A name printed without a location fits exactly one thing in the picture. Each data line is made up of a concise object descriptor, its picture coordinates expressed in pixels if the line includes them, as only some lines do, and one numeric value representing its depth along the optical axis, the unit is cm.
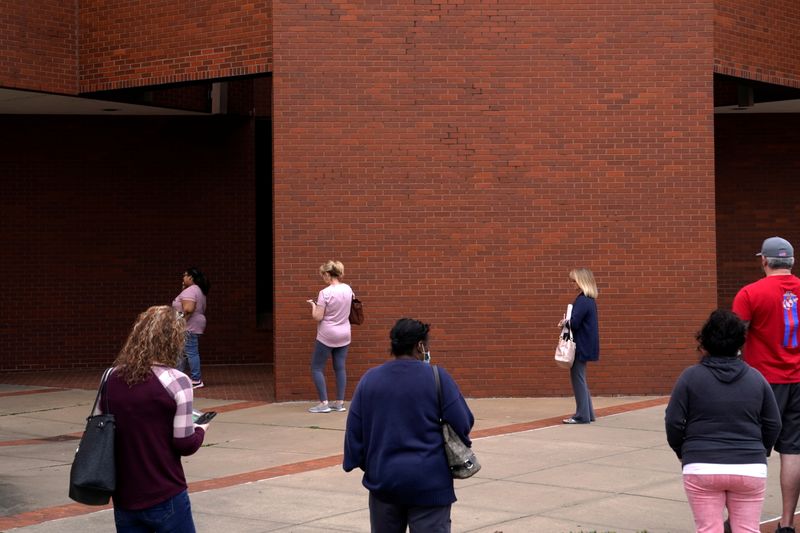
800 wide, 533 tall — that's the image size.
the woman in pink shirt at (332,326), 1327
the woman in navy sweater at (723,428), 565
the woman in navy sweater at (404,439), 527
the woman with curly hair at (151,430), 504
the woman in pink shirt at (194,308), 1568
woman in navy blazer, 1207
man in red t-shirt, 722
